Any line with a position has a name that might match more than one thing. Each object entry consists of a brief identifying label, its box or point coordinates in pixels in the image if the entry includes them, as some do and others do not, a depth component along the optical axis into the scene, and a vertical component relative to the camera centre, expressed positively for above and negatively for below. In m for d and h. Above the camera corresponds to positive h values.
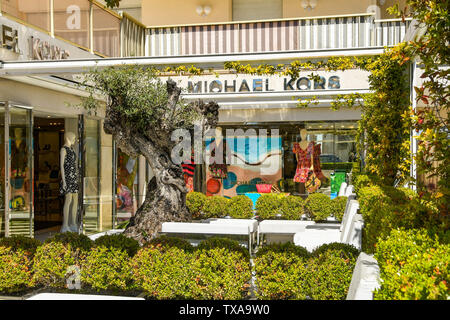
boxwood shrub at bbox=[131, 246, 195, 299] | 5.41 -1.48
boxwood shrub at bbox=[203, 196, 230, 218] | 12.37 -1.59
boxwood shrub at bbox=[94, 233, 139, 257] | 6.01 -1.24
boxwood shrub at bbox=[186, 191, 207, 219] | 12.44 -1.46
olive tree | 8.75 +0.43
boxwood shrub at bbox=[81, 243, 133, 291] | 5.78 -1.52
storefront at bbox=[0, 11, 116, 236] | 9.16 +0.13
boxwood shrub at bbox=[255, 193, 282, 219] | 12.28 -1.53
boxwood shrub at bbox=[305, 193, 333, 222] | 11.98 -1.51
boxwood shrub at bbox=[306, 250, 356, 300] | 4.98 -1.40
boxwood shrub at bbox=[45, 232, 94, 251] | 6.15 -1.23
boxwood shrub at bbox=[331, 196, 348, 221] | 11.85 -1.50
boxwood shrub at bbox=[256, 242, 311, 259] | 5.38 -1.18
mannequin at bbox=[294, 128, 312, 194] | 15.53 +0.17
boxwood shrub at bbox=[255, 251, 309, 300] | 5.17 -1.44
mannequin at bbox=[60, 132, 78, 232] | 11.95 -0.89
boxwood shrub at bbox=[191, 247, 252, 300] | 5.26 -1.45
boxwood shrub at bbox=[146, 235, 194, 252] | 5.79 -1.20
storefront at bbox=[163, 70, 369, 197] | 14.20 +0.30
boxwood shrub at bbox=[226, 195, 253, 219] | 12.18 -1.58
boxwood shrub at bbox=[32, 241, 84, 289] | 5.94 -1.47
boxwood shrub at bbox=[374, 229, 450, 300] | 2.39 -0.70
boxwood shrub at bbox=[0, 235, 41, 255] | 6.15 -1.28
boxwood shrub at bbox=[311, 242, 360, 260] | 5.15 -1.14
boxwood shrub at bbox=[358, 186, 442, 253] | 3.70 -0.59
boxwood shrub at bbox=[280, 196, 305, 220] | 12.15 -1.58
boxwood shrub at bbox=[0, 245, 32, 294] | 5.82 -1.54
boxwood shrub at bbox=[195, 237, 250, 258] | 5.57 -1.17
